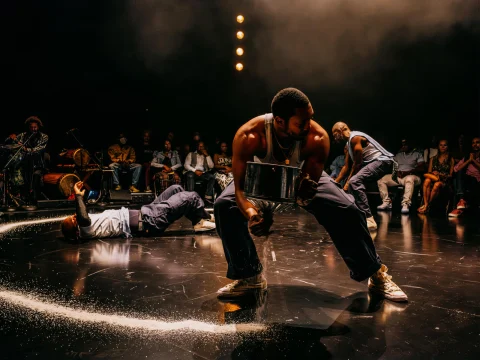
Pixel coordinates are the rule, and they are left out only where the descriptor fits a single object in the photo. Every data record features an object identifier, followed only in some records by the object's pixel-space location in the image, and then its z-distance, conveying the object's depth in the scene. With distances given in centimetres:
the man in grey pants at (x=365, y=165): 430
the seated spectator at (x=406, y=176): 642
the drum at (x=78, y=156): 713
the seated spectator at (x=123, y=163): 811
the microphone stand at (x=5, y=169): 604
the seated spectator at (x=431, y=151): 723
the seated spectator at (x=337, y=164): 806
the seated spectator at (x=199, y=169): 773
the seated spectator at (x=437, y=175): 618
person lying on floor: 341
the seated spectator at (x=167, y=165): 748
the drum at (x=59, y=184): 678
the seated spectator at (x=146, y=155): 841
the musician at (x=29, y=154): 615
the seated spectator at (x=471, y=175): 607
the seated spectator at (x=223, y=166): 759
